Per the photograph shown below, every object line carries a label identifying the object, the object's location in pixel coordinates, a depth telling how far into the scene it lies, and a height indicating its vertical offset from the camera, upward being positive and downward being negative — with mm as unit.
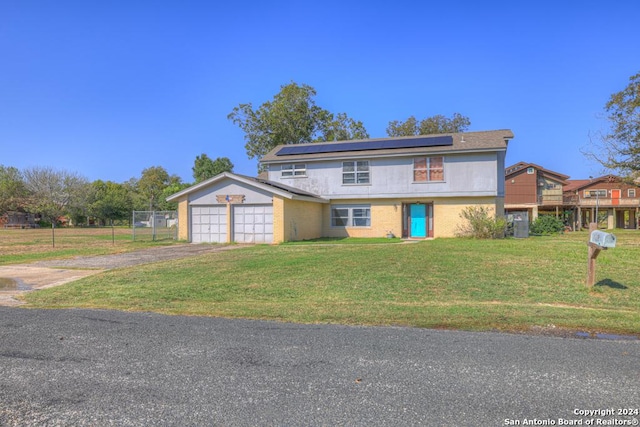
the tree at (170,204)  63738 +3437
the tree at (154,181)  74375 +7696
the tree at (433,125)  43406 +10124
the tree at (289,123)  39969 +9723
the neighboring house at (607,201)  43312 +1929
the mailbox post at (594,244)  8031 -481
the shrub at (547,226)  27578 -430
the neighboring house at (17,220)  57562 +311
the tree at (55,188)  58094 +4858
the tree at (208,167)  52469 +7097
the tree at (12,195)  57469 +3920
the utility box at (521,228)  22406 -451
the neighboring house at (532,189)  41469 +3227
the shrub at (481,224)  20422 -206
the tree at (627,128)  22944 +5183
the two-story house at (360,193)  21594 +1502
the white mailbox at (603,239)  7992 -395
